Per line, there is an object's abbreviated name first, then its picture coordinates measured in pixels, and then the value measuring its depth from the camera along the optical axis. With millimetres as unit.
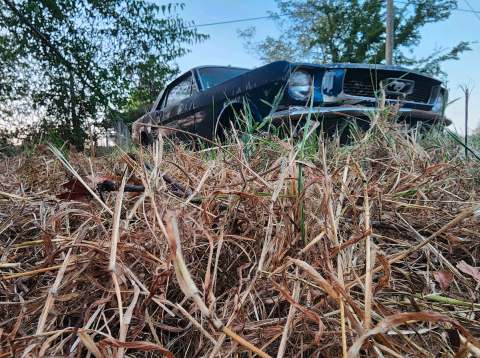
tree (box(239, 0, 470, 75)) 13773
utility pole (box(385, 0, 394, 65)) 10398
